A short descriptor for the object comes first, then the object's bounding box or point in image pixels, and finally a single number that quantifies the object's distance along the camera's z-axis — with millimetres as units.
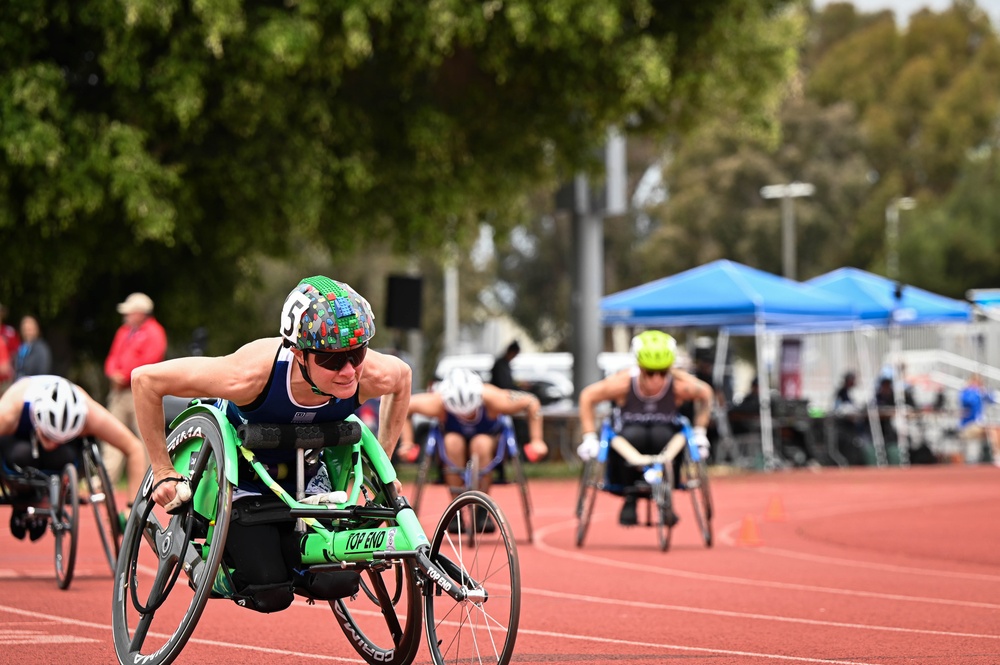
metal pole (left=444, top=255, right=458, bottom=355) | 58500
